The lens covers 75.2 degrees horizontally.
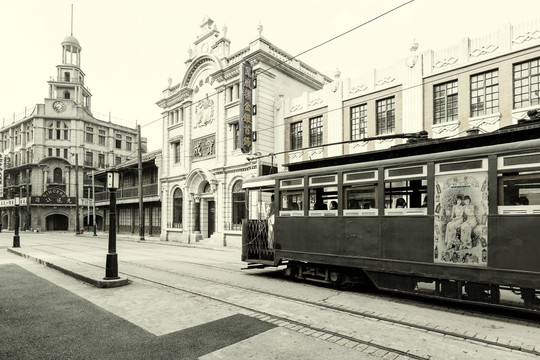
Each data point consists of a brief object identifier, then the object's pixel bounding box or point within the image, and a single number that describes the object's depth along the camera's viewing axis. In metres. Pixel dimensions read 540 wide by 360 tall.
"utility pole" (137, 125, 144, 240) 29.81
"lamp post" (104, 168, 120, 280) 9.64
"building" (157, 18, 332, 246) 23.41
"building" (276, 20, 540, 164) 13.91
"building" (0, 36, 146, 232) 55.66
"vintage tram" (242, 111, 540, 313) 6.34
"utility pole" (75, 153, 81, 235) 43.53
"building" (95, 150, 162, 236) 34.72
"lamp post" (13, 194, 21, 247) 21.45
